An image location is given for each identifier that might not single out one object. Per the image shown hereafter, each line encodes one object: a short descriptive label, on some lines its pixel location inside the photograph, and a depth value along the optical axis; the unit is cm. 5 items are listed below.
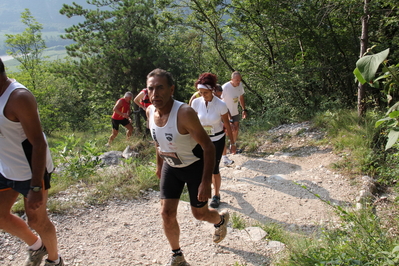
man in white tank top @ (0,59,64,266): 231
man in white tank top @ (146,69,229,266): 270
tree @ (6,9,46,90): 2305
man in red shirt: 955
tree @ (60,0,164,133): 1298
